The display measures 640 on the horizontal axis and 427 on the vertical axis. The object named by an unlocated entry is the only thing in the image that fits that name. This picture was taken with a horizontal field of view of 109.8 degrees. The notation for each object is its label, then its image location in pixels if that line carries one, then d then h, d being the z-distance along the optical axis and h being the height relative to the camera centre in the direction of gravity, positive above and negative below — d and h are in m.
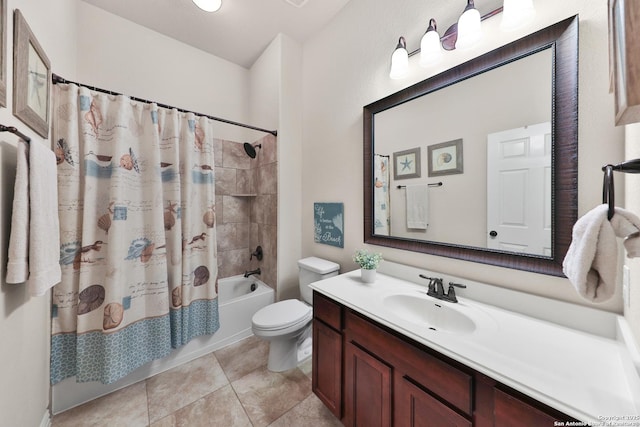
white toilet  1.60 -0.82
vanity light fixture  0.98 +0.89
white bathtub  1.43 -1.11
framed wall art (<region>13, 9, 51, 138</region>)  0.93 +0.63
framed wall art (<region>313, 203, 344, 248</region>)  1.92 -0.12
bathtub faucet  2.52 -0.69
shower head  2.52 +0.70
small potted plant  1.38 -0.35
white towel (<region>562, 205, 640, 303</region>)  0.49 -0.10
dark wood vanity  0.67 -0.66
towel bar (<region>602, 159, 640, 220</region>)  0.47 +0.06
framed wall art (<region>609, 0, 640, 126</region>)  0.39 +0.25
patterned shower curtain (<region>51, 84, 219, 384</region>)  1.41 -0.16
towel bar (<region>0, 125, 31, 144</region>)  0.79 +0.30
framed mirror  0.93 +0.26
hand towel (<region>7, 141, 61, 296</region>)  0.88 -0.06
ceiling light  1.75 +1.64
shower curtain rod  1.37 +0.83
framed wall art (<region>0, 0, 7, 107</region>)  0.81 +0.59
